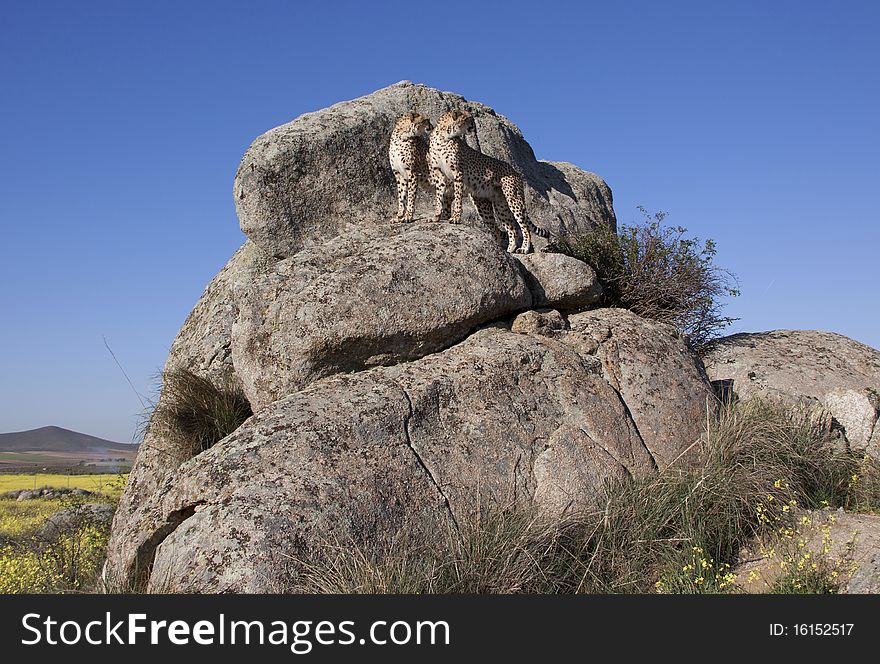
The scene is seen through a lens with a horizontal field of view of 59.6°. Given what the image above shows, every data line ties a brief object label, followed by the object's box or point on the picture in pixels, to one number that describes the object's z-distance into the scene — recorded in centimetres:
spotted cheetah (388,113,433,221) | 1072
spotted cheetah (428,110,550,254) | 1052
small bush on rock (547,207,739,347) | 1127
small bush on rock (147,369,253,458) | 994
